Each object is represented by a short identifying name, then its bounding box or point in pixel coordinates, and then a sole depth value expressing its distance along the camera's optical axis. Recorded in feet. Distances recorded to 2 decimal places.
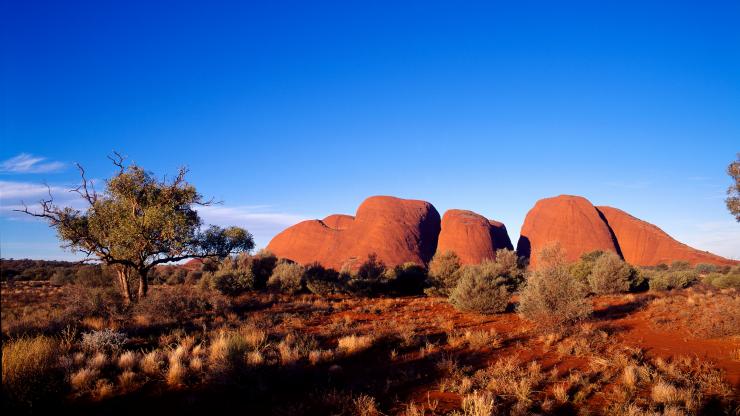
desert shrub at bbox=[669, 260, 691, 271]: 140.18
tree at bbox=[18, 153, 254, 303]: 45.55
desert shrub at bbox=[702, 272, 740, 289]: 73.10
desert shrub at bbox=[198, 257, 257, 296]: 66.49
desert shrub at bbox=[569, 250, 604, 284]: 82.02
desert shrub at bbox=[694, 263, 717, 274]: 138.00
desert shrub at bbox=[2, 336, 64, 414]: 15.61
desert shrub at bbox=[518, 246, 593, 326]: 38.55
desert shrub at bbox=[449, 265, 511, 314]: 49.85
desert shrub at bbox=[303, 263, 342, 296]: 72.43
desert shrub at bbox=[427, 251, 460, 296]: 74.54
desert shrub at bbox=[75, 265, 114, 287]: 70.75
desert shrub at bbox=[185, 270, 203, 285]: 89.94
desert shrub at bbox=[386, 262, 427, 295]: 82.69
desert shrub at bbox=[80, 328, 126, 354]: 24.72
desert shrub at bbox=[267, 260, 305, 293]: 72.64
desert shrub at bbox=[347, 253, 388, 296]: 74.53
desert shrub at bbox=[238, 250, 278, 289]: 76.81
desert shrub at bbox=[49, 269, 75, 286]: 96.25
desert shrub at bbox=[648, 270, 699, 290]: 73.36
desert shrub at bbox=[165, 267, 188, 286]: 98.53
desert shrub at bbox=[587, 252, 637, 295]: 69.36
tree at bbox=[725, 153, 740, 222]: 57.41
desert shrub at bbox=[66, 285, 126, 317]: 38.44
